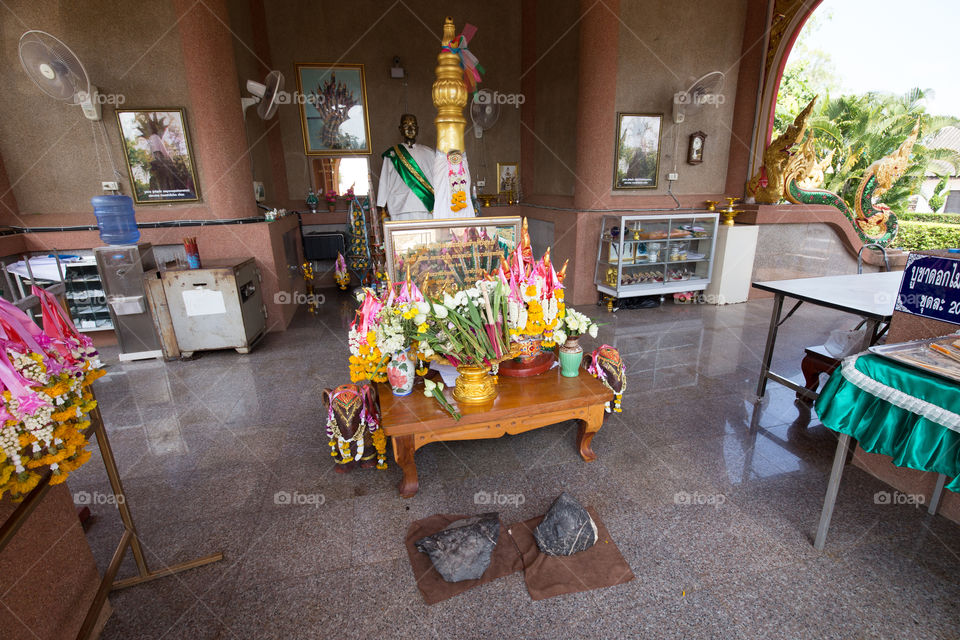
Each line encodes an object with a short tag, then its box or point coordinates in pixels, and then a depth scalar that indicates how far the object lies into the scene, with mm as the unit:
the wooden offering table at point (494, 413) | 2404
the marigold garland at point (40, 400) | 1221
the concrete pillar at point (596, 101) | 5527
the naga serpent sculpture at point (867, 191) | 6281
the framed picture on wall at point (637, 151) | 6223
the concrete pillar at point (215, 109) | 4422
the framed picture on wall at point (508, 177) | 8500
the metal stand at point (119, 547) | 1401
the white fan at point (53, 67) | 3922
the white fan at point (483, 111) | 7613
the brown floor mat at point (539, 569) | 1942
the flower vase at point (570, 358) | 2814
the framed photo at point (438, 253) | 3404
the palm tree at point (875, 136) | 11570
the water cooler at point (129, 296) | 4285
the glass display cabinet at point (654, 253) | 6066
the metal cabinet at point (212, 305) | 4336
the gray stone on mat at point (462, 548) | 1982
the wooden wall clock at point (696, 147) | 6523
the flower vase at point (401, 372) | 2523
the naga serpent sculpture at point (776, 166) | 6012
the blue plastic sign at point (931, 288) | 2014
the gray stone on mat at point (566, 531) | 2107
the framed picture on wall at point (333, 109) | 7391
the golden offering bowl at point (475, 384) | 2490
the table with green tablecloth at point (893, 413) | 1686
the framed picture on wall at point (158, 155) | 4668
